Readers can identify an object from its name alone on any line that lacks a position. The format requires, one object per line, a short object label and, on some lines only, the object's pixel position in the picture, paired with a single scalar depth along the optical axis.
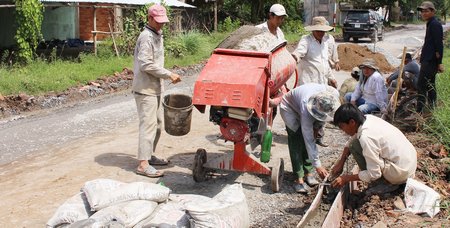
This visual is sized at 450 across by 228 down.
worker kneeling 4.89
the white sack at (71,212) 4.32
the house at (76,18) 16.84
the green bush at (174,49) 17.53
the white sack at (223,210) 4.11
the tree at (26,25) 14.06
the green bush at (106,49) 16.33
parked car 28.73
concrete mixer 5.29
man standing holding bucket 6.16
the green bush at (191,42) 18.20
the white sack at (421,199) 4.99
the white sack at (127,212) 4.12
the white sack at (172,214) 4.27
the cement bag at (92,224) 3.92
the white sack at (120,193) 4.47
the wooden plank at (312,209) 4.58
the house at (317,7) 39.59
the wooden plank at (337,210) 4.56
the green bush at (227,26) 26.69
